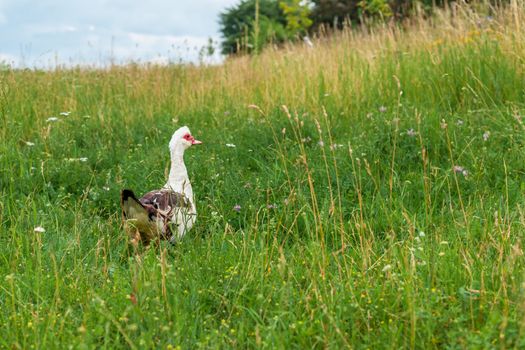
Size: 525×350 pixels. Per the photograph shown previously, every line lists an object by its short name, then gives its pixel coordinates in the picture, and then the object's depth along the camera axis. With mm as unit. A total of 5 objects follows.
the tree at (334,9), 21875
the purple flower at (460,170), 4955
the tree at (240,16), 24288
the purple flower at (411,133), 5440
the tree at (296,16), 20312
